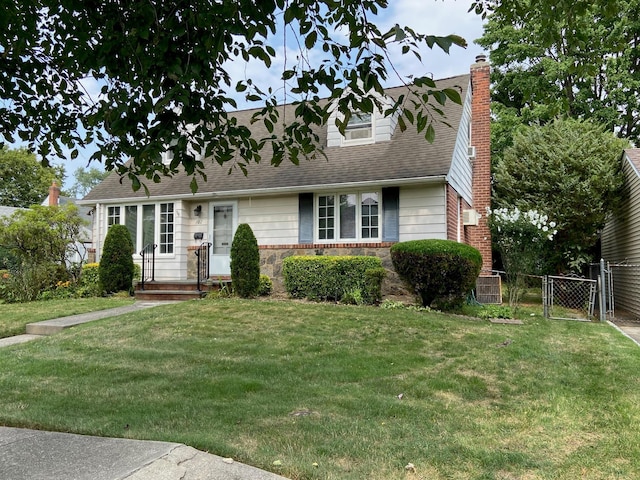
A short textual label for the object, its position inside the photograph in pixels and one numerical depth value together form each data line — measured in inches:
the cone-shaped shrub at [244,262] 404.3
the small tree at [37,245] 484.4
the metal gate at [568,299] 402.3
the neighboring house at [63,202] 541.1
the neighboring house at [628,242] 461.7
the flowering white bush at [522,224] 462.9
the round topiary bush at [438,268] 361.1
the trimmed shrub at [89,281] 488.4
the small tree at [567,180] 528.7
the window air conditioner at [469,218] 496.4
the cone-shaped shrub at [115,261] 476.7
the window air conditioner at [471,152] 538.0
